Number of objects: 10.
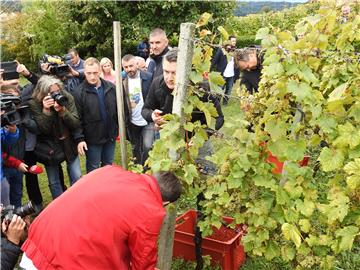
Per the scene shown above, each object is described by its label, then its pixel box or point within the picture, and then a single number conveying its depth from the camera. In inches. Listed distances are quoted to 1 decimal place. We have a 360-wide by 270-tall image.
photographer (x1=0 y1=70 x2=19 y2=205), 148.8
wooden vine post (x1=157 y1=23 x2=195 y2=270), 105.8
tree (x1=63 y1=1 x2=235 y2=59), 537.0
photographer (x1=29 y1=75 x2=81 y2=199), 159.0
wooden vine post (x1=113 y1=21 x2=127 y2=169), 131.2
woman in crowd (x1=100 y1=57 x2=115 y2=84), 240.4
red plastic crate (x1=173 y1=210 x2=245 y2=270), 133.3
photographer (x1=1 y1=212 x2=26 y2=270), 107.3
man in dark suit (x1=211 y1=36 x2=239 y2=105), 375.6
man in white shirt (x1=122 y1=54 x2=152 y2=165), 202.1
